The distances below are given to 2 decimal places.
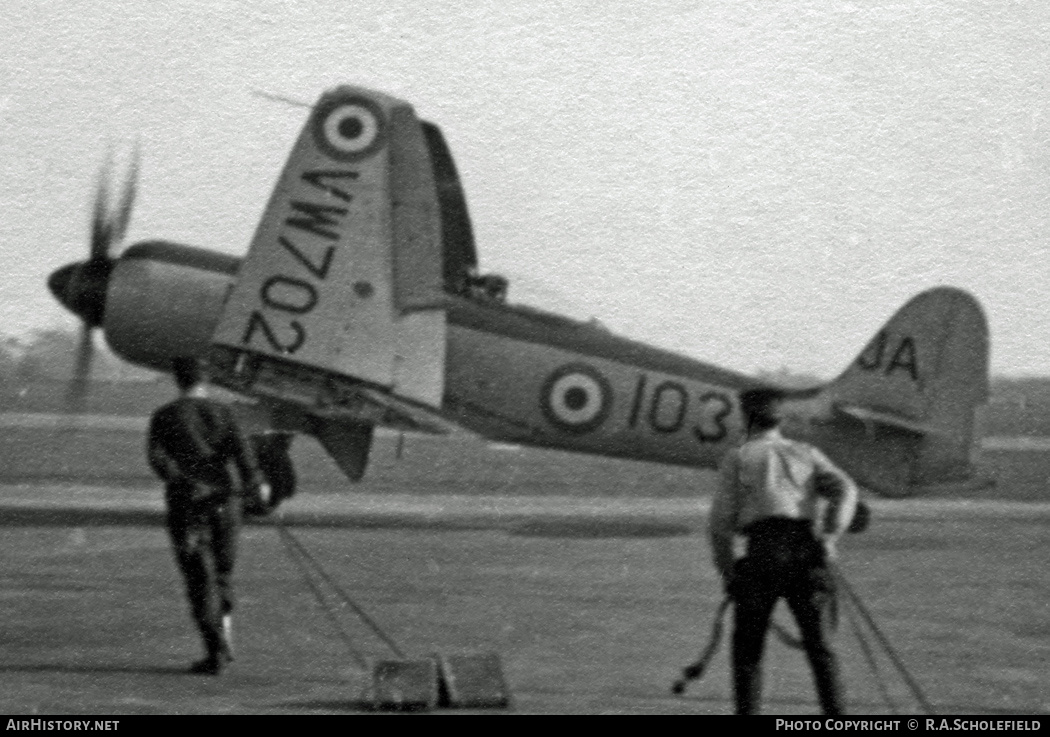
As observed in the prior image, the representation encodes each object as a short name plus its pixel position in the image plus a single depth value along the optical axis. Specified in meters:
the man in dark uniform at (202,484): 19.08
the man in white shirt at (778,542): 14.81
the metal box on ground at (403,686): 16.27
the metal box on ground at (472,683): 16.59
